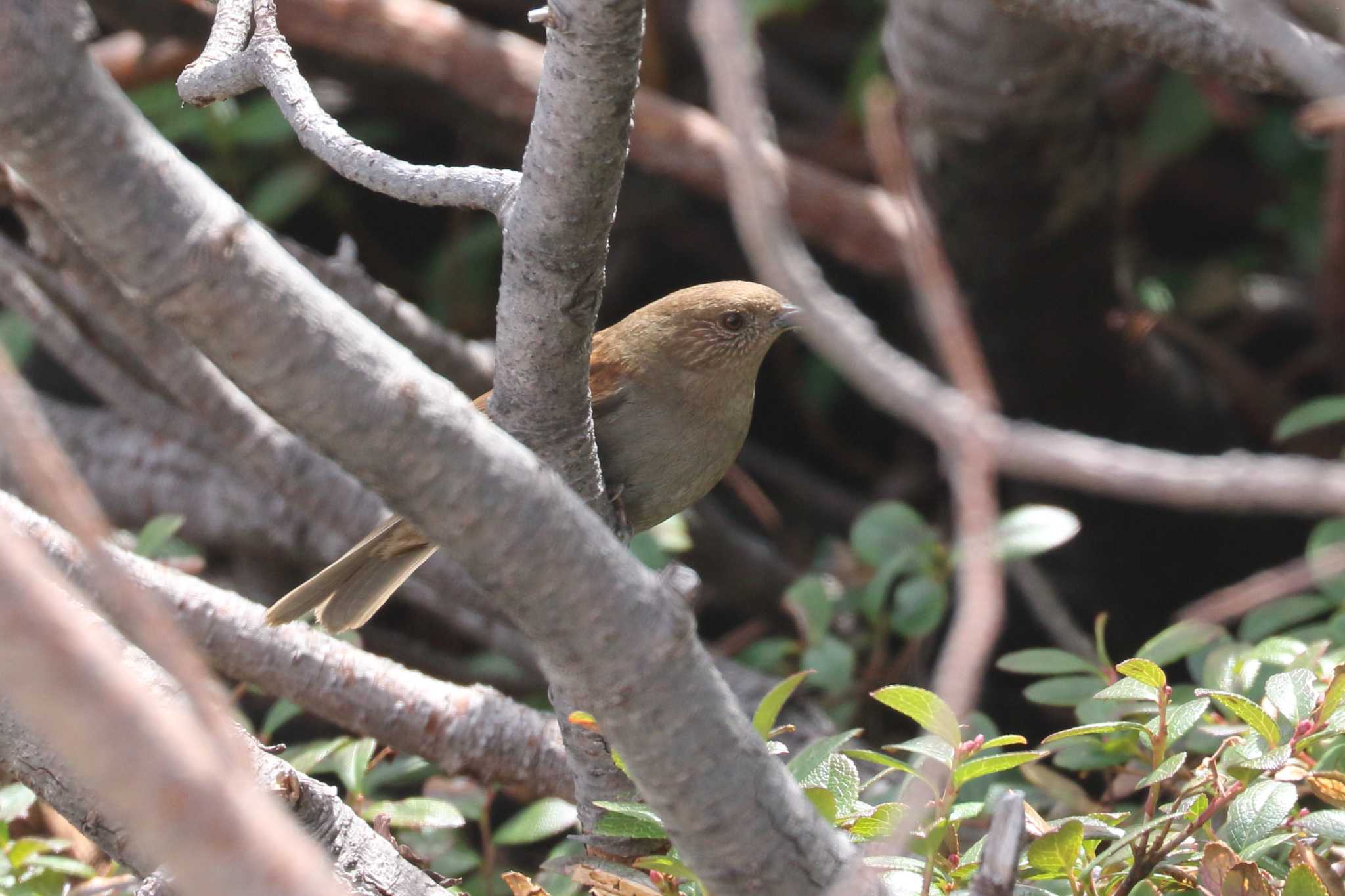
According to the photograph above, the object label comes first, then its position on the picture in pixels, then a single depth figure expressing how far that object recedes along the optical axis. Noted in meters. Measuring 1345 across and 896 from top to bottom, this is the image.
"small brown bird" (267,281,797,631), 4.68
